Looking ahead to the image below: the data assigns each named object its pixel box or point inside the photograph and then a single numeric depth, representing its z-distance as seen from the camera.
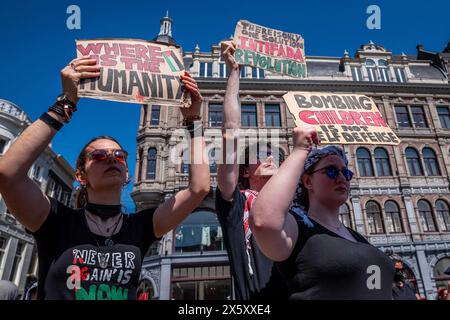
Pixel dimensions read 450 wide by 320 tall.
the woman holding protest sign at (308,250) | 1.38
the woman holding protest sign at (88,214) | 1.60
